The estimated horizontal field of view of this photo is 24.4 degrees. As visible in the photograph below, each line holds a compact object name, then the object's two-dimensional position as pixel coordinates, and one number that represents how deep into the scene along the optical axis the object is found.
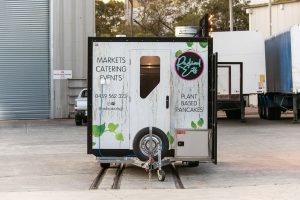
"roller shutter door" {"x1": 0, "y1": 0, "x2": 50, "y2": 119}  32.91
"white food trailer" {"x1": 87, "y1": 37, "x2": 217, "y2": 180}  13.06
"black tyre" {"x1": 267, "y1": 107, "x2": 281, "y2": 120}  31.06
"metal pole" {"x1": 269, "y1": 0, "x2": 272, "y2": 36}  48.16
